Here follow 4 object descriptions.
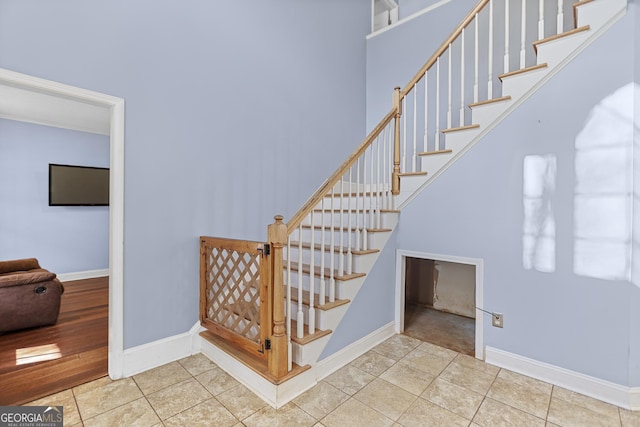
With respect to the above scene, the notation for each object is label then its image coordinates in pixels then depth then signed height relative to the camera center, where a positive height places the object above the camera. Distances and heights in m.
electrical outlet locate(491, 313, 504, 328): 2.42 -0.88
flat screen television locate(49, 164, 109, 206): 4.74 +0.39
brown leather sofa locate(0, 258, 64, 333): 2.87 -0.92
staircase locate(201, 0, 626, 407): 1.97 +0.43
